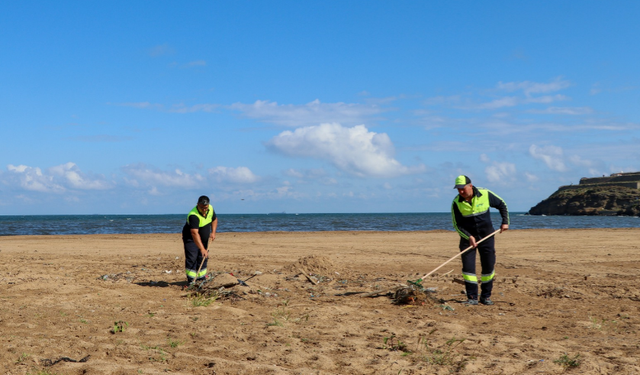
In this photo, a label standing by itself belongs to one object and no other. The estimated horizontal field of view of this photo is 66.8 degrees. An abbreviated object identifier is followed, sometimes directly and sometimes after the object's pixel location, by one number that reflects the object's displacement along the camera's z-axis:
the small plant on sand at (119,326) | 5.17
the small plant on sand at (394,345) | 4.60
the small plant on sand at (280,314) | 5.67
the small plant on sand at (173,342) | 4.61
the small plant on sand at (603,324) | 5.53
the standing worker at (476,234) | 7.05
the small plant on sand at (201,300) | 6.76
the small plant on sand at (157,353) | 4.18
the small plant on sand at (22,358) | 4.02
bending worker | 8.07
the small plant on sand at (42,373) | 3.70
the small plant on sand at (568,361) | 4.10
